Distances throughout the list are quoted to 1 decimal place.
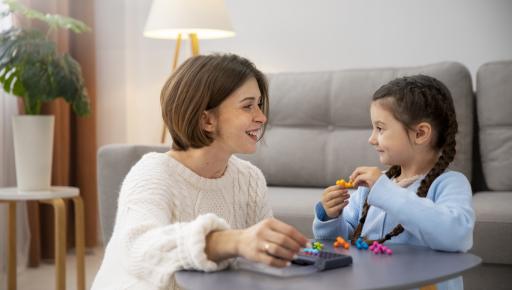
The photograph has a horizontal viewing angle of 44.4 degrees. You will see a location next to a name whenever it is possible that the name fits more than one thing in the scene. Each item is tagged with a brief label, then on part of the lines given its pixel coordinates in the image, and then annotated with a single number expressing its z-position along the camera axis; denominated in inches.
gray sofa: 101.8
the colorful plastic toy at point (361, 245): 46.0
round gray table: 34.1
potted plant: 105.5
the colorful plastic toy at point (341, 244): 46.6
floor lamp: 124.4
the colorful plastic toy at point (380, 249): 43.9
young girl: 50.4
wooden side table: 100.9
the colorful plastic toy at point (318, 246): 44.0
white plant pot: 105.7
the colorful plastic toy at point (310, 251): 40.3
